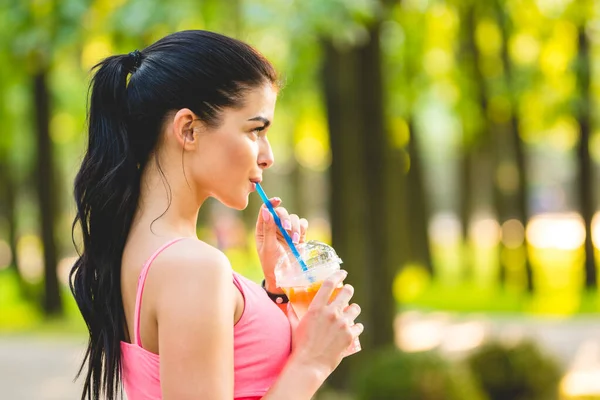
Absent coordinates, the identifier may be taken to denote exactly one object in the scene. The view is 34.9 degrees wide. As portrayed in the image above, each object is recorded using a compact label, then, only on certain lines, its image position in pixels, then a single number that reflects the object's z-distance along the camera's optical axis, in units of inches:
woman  76.7
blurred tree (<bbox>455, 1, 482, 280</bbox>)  724.7
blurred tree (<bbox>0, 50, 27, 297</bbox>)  702.5
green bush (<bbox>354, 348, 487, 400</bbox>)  284.7
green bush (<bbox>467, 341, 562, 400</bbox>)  347.3
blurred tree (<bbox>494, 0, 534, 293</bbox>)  716.7
